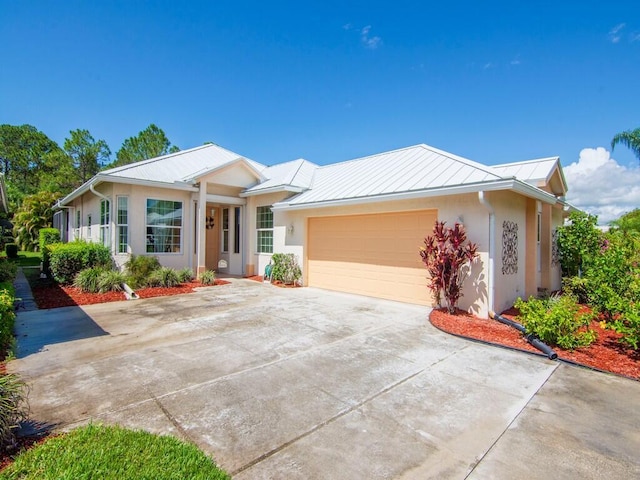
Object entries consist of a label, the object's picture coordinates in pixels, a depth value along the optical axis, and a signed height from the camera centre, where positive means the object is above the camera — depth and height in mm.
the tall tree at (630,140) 19938 +6591
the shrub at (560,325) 5469 -1421
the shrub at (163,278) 11359 -1228
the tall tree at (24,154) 38238 +10859
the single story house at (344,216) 8055 +957
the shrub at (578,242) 10562 +77
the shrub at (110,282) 10158 -1221
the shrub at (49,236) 19156 +464
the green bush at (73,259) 11102 -561
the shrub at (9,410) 2715 -1474
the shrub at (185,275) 12096 -1200
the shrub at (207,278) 12305 -1316
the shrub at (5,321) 5195 -1288
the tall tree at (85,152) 29281 +8553
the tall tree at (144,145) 29656 +9109
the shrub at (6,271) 9998 -932
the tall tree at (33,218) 27438 +2184
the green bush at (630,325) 5059 -1321
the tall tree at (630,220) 24306 +2013
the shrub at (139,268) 11181 -884
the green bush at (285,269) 12445 -975
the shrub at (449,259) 7621 -352
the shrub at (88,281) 10219 -1193
